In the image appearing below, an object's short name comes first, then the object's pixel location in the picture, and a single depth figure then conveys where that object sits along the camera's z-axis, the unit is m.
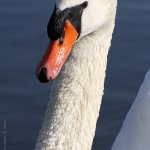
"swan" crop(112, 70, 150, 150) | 10.13
